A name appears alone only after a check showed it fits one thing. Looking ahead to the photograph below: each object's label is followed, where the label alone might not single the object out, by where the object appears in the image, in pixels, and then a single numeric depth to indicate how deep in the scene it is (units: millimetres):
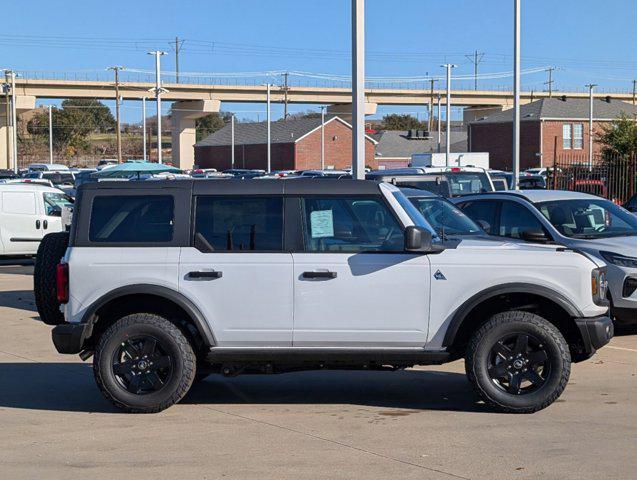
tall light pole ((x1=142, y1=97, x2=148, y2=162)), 76688
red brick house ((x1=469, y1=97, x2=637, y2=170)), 68750
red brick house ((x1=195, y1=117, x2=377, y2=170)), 83938
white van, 23469
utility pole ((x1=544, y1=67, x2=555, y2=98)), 102025
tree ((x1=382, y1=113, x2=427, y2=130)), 147125
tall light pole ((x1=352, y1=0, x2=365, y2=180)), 15047
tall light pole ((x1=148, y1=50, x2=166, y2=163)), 50269
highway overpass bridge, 85106
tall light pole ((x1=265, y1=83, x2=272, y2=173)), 70800
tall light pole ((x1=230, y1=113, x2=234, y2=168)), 84375
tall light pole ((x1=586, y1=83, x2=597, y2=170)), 58969
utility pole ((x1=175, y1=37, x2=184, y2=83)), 125312
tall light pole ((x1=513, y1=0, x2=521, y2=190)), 27188
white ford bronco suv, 8383
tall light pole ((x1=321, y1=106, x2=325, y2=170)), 77775
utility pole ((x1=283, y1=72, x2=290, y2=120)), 92362
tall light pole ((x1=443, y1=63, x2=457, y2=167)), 55794
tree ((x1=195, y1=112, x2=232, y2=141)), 153625
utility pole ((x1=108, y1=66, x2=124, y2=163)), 69750
